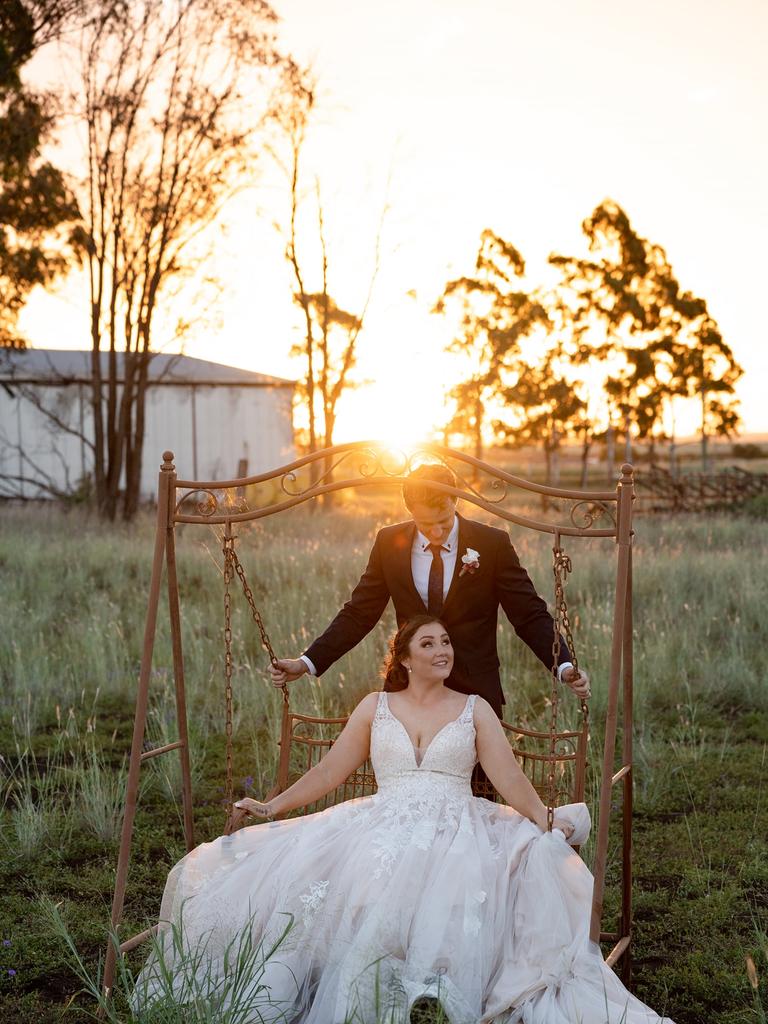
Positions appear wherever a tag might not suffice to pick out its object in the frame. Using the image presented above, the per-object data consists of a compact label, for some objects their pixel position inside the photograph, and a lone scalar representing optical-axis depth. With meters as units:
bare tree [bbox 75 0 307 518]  18.12
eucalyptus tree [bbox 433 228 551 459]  31.72
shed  25.78
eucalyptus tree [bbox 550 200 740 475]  36.28
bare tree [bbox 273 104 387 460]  21.70
